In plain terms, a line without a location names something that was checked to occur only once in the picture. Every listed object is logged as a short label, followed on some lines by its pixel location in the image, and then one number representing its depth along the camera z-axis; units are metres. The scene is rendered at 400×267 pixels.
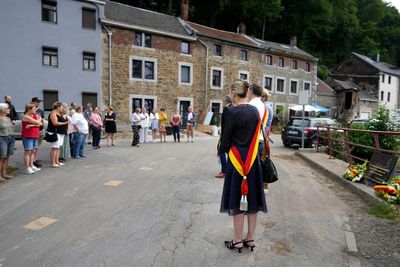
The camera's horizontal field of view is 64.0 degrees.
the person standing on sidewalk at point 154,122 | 16.55
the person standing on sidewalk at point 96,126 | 12.12
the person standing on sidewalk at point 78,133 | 10.38
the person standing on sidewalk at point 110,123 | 13.43
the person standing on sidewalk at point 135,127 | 14.15
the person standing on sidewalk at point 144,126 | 14.93
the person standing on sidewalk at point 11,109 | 9.99
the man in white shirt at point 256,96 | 4.86
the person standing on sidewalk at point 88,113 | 14.52
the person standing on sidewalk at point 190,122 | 16.19
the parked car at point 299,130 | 15.09
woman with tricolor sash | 3.56
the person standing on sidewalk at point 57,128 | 8.59
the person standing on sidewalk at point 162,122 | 16.41
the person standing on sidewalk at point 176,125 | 15.66
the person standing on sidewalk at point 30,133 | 7.64
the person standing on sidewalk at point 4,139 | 6.94
